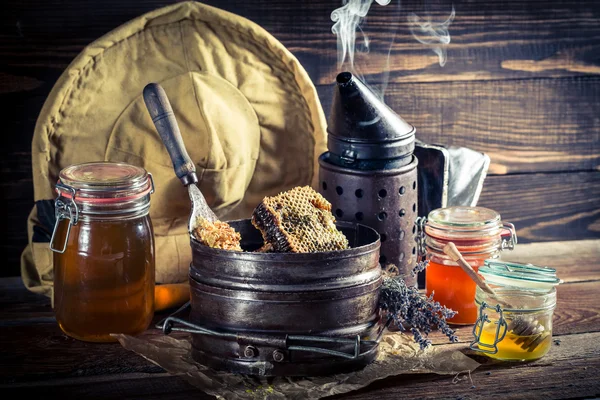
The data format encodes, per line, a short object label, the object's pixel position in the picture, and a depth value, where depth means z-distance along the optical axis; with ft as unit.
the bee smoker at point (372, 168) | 4.50
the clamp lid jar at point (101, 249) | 4.17
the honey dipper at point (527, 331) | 4.03
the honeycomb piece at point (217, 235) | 4.08
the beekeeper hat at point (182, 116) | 4.82
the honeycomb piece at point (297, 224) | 4.02
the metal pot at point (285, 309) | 3.73
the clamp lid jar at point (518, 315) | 4.02
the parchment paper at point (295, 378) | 3.70
